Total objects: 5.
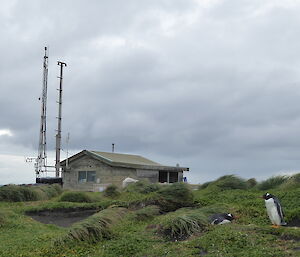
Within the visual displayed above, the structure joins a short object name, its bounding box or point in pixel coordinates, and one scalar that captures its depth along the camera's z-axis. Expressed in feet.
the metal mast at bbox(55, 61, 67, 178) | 105.03
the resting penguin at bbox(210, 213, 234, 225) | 32.07
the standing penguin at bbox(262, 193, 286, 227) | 30.09
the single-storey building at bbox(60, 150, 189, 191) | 86.84
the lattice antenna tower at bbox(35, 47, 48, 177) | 102.79
